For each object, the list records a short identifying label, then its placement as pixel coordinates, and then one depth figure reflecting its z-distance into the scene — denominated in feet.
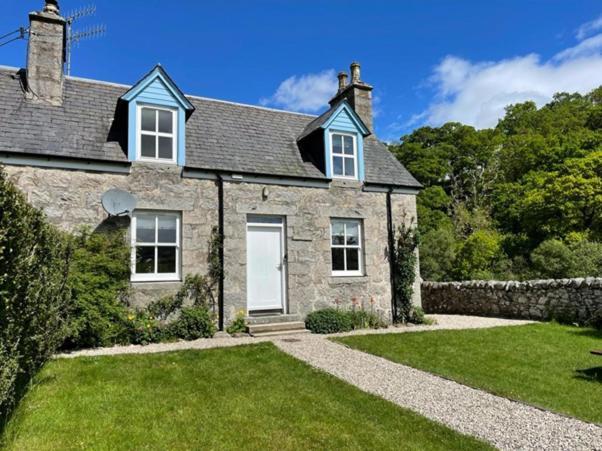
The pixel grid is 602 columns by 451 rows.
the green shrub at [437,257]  80.64
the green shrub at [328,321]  37.06
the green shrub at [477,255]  79.87
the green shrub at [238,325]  35.22
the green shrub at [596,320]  38.65
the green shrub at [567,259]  57.72
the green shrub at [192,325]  33.04
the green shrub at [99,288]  28.58
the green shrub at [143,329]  31.35
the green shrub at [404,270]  42.70
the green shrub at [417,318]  42.37
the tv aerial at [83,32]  48.03
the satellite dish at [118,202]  31.94
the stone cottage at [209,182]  32.89
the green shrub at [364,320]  39.63
